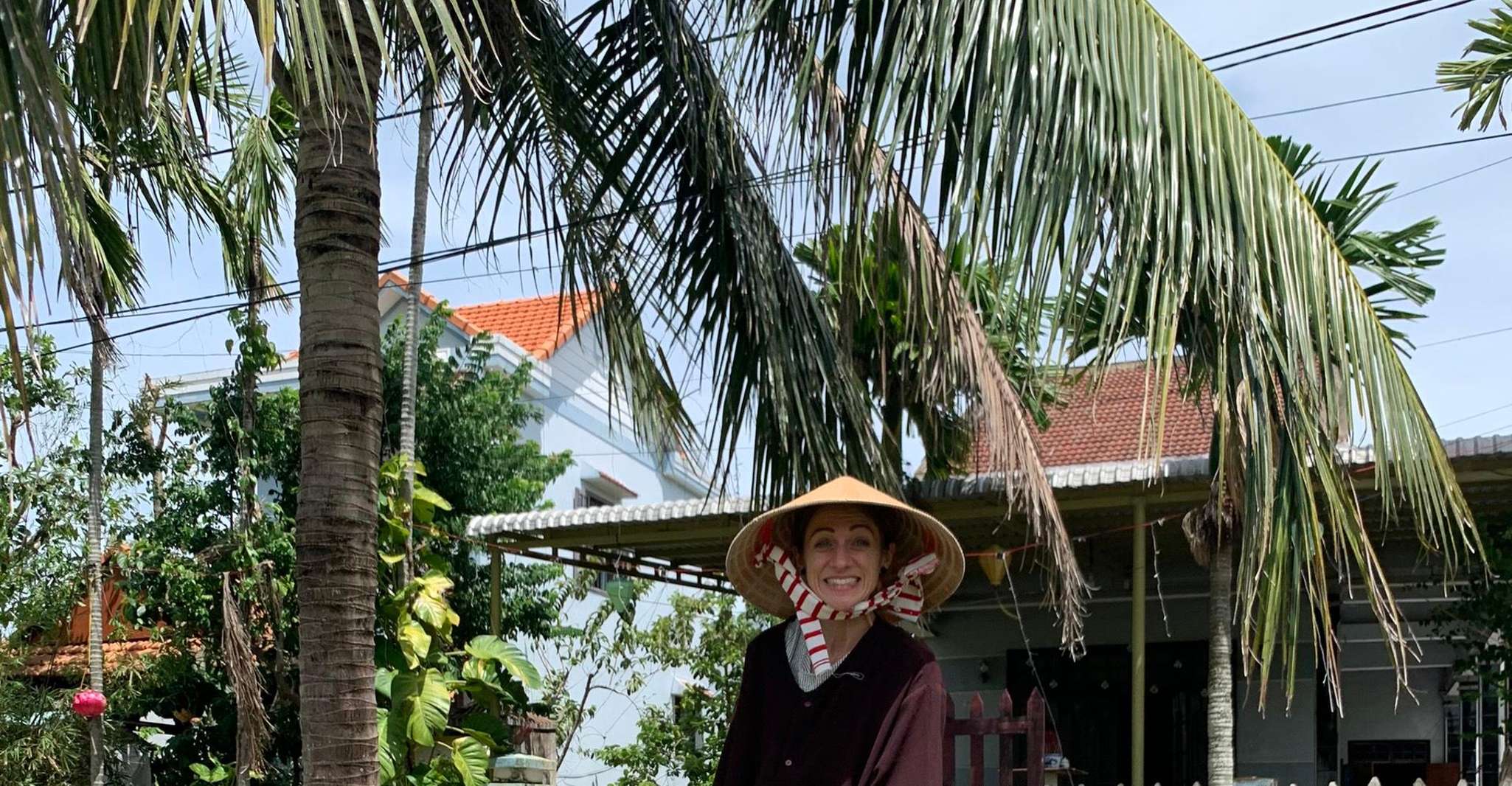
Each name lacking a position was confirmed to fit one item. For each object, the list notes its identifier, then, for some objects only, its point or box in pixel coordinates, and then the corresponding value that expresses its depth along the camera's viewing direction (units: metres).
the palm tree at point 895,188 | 4.05
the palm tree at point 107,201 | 3.83
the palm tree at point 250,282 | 9.55
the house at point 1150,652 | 11.98
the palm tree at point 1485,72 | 6.91
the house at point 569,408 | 17.95
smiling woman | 3.46
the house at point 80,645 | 11.59
